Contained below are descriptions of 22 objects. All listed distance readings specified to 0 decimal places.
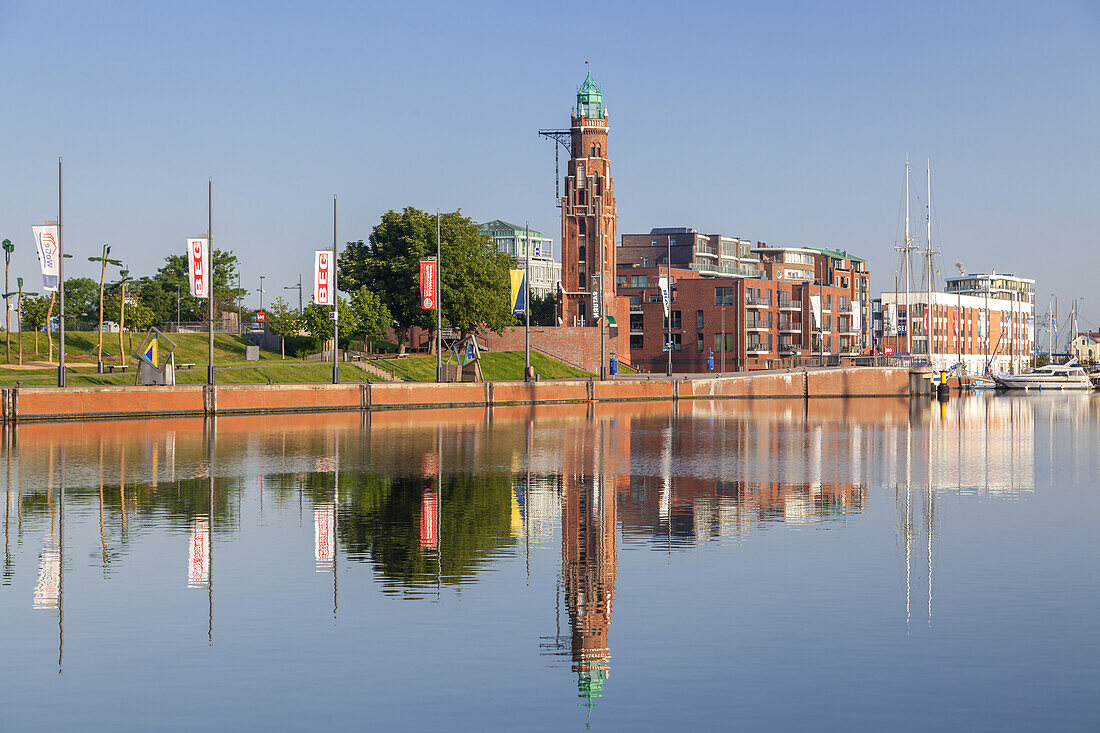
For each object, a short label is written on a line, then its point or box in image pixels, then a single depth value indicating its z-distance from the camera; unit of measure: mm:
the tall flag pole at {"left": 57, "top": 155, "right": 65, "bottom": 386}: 63875
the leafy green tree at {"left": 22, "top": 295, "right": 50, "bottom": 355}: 101438
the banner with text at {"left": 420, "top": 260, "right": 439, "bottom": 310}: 96062
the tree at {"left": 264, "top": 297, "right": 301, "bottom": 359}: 112938
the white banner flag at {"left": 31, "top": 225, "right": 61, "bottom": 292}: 64125
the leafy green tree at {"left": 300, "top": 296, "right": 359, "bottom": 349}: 108500
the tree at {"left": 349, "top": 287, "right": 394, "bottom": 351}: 112438
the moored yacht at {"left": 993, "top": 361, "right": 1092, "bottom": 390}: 179375
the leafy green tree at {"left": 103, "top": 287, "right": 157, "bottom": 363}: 109688
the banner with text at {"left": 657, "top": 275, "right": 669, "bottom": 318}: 130000
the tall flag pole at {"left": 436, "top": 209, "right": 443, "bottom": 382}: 90562
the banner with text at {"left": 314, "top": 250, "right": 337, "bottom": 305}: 86375
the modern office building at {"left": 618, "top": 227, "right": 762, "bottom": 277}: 190125
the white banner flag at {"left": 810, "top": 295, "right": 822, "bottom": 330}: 166875
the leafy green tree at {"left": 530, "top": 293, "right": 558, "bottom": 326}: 159750
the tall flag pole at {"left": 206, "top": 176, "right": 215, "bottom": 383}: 72562
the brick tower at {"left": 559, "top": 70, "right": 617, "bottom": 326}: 149500
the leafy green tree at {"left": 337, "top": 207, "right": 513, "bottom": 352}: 117875
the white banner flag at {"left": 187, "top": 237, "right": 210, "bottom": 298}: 73375
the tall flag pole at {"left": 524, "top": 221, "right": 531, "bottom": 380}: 102812
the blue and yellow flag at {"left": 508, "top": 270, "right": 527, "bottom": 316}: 112312
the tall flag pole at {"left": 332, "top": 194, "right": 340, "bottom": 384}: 82300
